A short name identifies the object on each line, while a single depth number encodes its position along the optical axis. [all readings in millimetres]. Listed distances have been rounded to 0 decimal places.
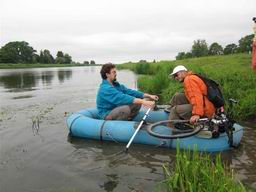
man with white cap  4402
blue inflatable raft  4495
